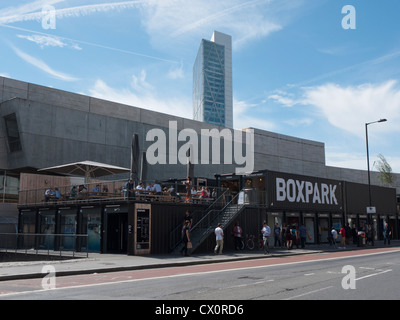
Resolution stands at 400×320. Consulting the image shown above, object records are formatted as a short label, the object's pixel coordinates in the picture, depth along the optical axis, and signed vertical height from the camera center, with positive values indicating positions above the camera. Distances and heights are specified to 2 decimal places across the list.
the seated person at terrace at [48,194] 29.33 +1.76
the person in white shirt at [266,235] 24.44 -0.86
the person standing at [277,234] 29.89 -0.98
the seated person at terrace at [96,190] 26.02 +1.84
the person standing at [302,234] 30.73 -1.05
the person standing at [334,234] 31.46 -1.03
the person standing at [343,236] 31.86 -1.22
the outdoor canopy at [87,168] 27.75 +3.45
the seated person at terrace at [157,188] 24.38 +1.80
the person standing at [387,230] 36.25 -0.90
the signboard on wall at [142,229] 22.98 -0.49
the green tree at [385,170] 68.88 +8.06
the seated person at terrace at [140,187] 23.59 +1.82
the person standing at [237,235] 26.80 -0.94
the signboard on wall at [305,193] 32.03 +2.19
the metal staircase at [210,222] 24.67 -0.13
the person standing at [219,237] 23.47 -0.93
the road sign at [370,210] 35.86 +0.83
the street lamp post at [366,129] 36.02 +7.57
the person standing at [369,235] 36.97 -1.32
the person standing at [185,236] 22.92 -0.86
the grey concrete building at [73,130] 40.56 +9.33
